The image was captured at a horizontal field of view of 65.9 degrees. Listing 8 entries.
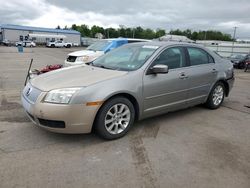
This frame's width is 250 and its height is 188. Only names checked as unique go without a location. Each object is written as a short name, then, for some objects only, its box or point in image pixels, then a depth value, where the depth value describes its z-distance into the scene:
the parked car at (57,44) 43.58
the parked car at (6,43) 44.01
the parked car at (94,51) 7.43
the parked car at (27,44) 40.96
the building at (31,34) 51.50
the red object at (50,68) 4.91
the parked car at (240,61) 14.39
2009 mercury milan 2.74
